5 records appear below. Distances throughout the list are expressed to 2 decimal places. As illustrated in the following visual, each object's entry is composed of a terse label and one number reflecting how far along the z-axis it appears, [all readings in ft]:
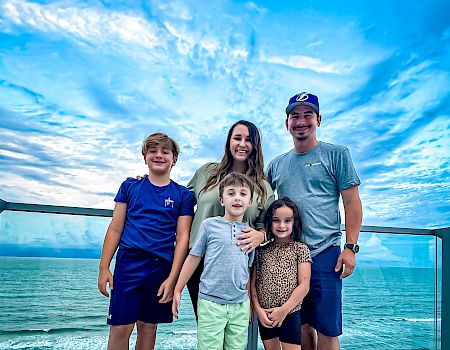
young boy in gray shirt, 6.54
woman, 7.22
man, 7.21
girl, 6.84
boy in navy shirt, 6.98
